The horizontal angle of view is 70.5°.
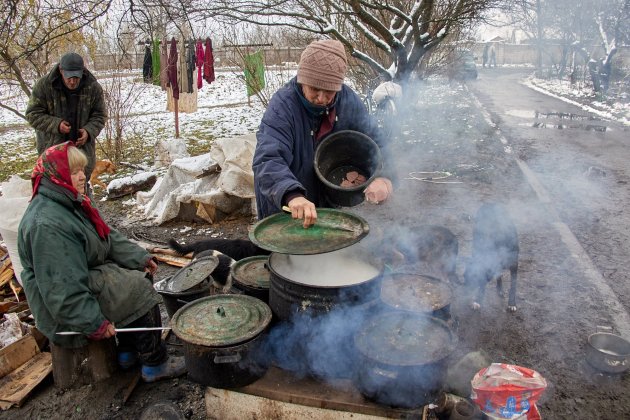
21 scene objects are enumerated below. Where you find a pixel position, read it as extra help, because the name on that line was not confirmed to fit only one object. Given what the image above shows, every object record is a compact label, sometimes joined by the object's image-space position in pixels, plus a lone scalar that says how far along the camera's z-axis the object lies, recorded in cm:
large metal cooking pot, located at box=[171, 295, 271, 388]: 256
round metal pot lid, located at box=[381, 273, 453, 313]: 295
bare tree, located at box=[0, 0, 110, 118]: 820
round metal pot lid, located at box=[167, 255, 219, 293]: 359
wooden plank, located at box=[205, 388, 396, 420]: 263
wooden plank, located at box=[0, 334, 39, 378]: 341
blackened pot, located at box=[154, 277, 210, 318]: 354
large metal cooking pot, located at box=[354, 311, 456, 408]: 235
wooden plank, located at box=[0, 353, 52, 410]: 324
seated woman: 266
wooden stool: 323
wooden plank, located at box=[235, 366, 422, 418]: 252
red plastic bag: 250
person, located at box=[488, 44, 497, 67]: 4534
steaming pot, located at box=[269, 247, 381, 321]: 253
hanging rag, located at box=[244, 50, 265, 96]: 1131
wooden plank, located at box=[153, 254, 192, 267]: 542
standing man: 557
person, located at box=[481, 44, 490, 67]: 4577
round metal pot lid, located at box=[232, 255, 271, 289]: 325
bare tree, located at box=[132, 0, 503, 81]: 1024
